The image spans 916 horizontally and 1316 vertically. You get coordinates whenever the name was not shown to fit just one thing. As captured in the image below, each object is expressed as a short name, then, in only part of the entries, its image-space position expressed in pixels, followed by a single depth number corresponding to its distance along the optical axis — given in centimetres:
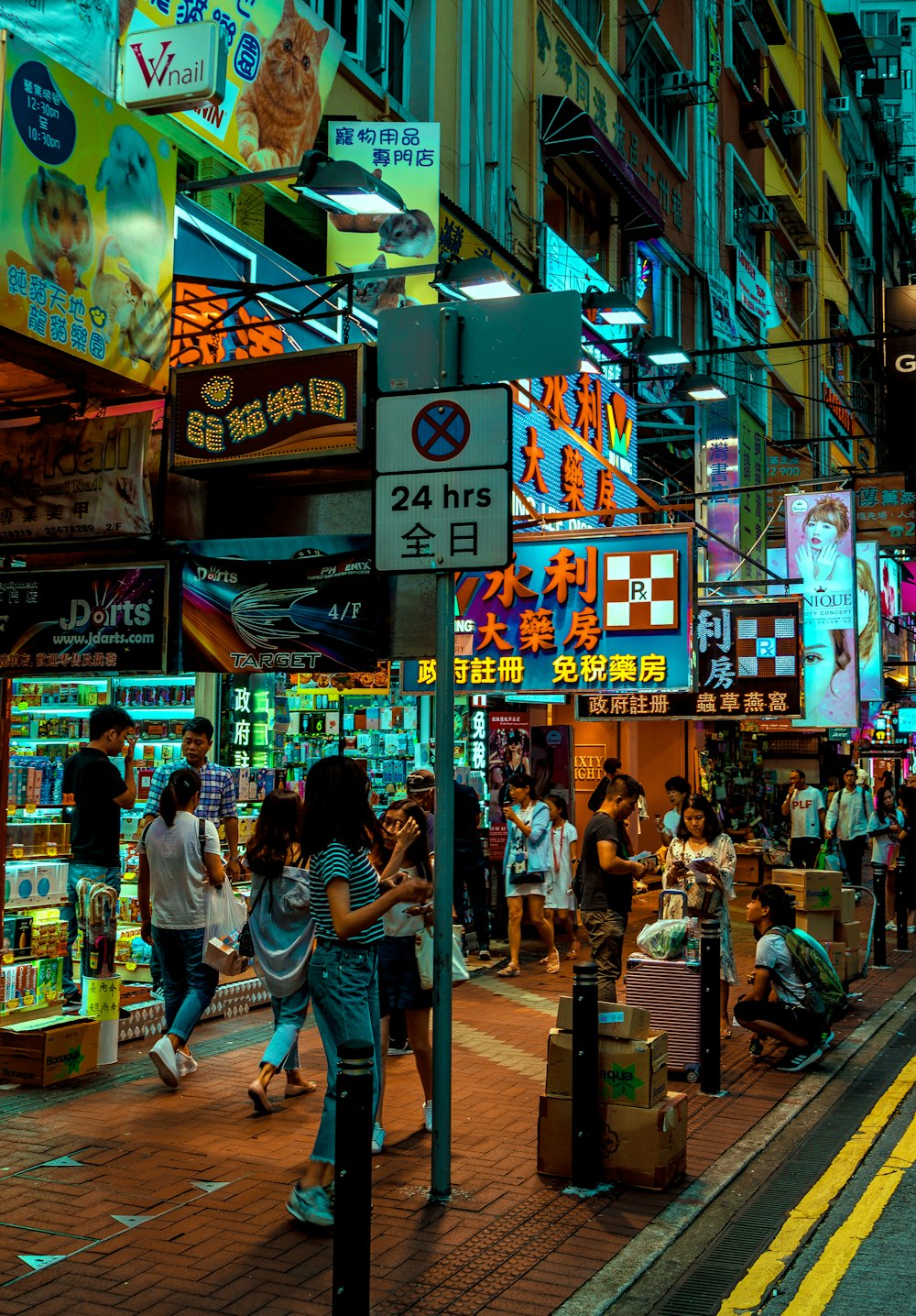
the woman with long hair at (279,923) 741
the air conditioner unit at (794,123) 3828
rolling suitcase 902
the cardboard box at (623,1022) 663
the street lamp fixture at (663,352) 1659
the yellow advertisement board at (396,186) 1352
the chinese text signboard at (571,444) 1253
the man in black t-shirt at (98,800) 895
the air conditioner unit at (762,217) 3419
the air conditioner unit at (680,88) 2605
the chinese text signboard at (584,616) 1153
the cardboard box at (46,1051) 813
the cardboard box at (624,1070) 650
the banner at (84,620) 779
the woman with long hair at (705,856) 1032
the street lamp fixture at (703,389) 1731
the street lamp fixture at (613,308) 1655
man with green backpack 924
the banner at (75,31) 915
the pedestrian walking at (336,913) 566
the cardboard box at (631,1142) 640
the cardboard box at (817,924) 1227
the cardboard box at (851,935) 1255
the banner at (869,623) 2002
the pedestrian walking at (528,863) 1342
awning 1928
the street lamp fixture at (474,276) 1178
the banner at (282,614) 739
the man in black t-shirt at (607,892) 973
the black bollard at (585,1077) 641
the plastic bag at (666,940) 913
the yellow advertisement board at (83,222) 667
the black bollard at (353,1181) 411
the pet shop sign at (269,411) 731
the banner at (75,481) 772
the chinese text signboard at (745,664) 1462
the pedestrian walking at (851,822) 1998
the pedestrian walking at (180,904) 840
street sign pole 595
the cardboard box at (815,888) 1219
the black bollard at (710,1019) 847
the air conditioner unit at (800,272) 3850
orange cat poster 1098
